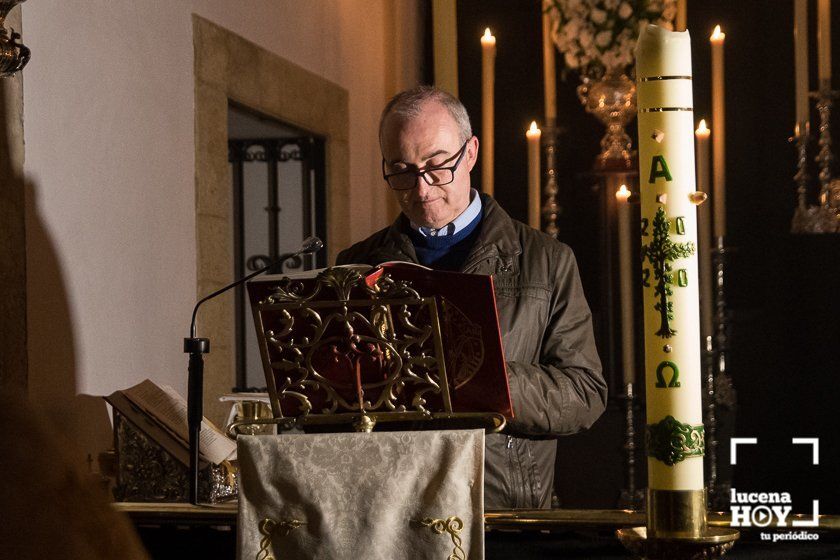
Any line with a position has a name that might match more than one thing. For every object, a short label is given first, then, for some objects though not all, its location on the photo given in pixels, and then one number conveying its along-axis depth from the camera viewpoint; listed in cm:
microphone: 355
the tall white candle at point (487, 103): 782
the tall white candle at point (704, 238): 822
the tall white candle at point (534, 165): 761
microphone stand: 356
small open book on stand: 411
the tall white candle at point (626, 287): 816
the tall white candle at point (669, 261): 232
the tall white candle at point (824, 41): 819
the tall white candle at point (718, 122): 816
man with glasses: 435
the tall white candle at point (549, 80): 852
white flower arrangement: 874
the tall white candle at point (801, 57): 820
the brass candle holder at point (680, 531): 230
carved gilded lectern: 295
